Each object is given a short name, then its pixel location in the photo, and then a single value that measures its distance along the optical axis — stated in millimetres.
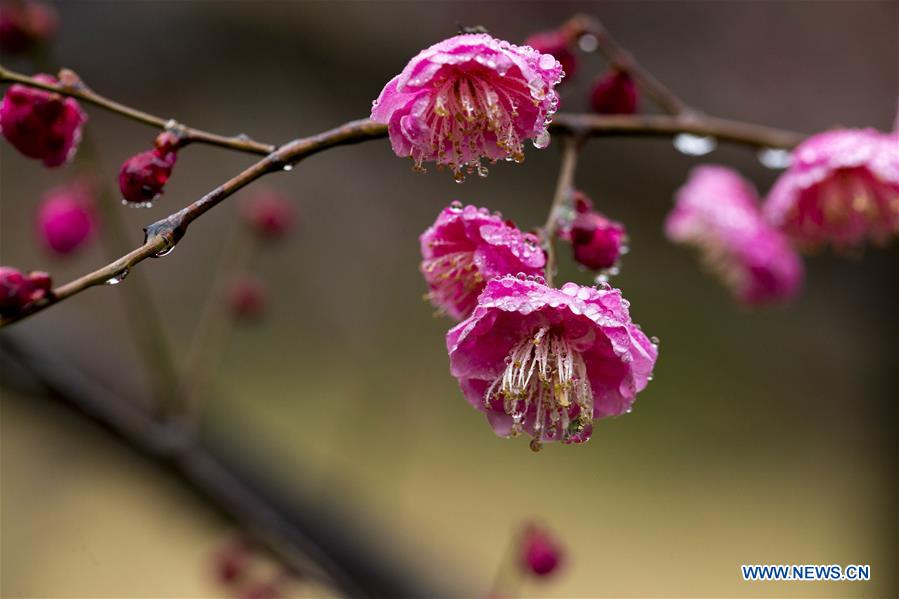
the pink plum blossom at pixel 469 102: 391
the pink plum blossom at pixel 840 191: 437
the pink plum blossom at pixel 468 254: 398
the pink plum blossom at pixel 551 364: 394
